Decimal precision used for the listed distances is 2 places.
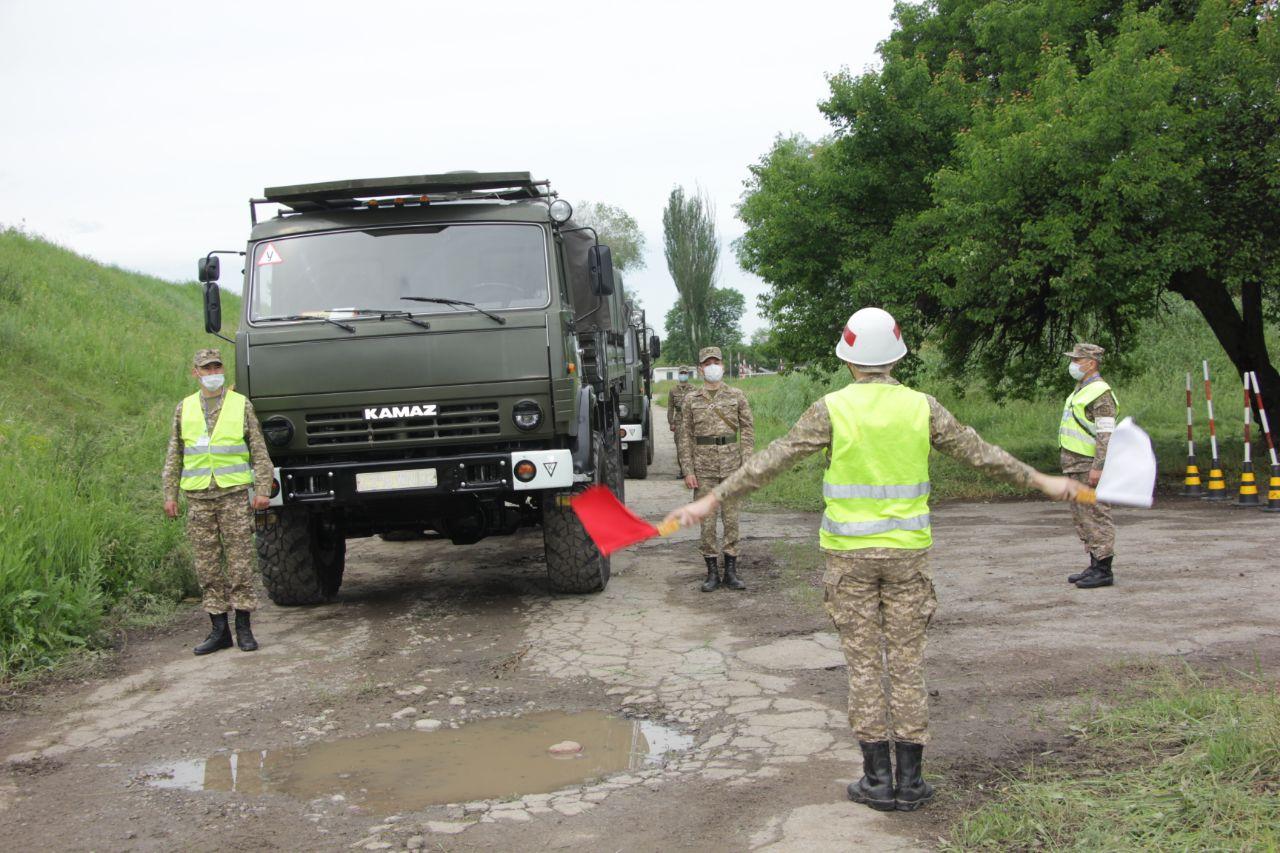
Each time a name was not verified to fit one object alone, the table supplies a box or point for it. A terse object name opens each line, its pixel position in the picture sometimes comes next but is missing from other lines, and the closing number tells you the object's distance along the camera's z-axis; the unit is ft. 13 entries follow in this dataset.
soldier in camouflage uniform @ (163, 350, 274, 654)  22.71
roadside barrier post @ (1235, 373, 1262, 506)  41.01
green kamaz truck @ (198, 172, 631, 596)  24.21
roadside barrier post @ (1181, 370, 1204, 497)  43.55
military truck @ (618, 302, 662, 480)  52.60
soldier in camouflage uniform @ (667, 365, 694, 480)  33.41
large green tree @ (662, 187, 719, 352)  188.34
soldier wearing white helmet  13.48
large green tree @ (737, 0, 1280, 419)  39.40
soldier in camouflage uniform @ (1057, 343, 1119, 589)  25.72
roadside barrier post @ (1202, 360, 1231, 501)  42.63
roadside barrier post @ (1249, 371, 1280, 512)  38.83
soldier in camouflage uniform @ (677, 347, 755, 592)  27.89
